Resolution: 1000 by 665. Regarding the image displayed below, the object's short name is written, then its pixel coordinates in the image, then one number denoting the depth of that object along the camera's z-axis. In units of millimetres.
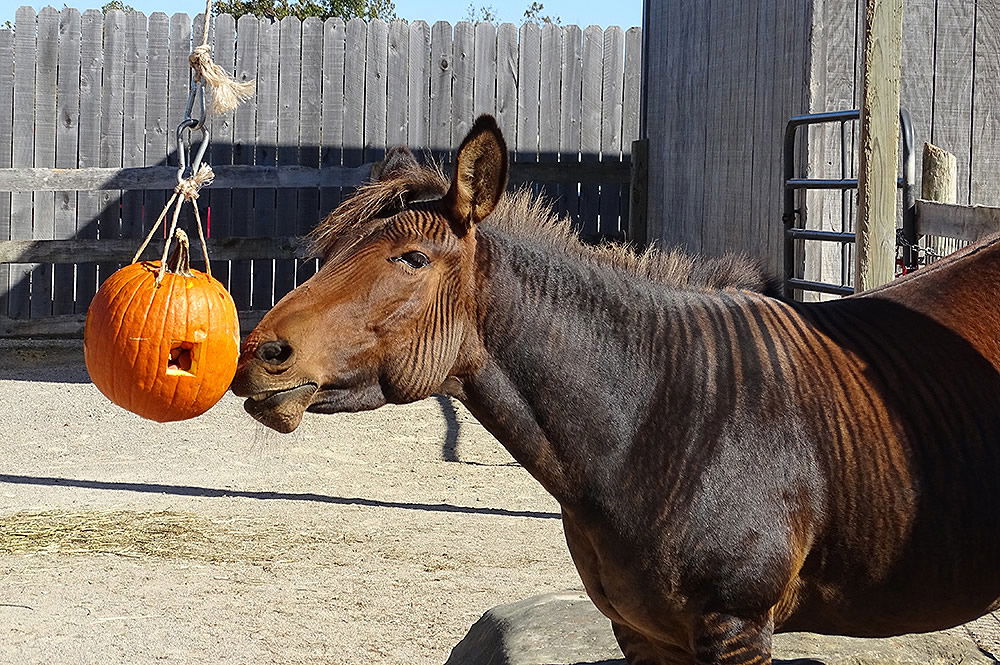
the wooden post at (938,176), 6215
